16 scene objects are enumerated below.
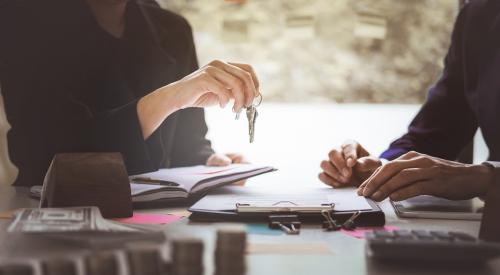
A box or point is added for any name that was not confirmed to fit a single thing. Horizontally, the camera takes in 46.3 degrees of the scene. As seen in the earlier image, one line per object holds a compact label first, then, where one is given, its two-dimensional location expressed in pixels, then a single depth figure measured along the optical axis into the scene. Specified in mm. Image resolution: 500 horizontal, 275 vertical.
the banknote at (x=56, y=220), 697
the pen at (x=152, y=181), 1172
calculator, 643
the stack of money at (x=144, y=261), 531
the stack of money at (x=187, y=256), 544
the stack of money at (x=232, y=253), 574
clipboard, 928
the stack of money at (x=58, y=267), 498
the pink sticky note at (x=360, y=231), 850
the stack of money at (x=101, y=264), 512
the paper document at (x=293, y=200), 980
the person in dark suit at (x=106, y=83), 1311
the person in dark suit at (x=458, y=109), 1446
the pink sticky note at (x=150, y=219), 947
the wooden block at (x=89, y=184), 942
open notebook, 1097
